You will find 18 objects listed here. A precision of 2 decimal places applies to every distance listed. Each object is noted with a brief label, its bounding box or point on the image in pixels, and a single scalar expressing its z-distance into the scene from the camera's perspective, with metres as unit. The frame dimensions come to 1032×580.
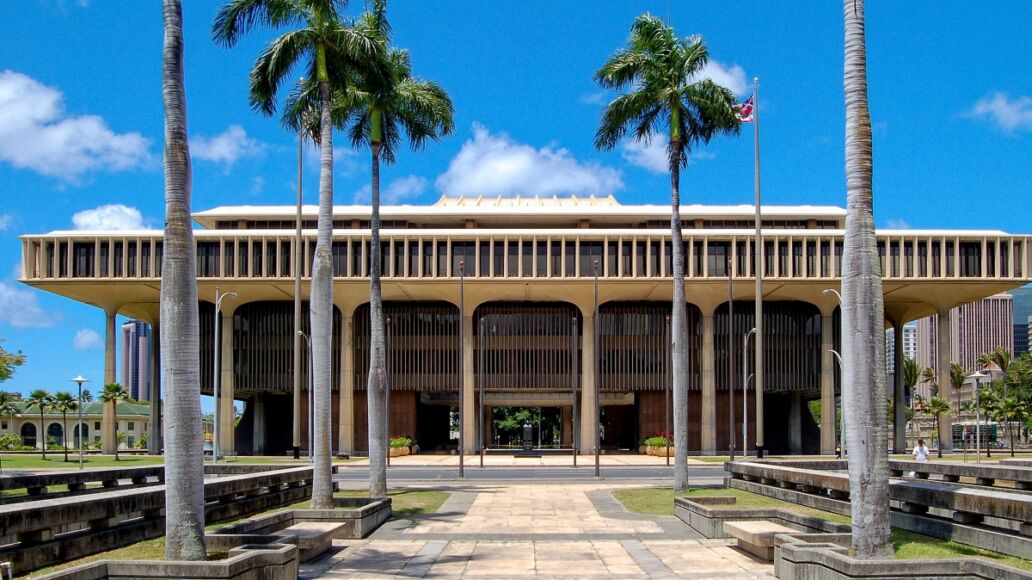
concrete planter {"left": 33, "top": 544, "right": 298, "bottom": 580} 11.33
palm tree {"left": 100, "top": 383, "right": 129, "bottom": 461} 68.81
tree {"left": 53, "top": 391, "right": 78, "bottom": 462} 78.19
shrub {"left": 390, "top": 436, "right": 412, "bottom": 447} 68.44
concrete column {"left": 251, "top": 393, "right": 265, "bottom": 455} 77.69
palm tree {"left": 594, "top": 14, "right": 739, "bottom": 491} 29.53
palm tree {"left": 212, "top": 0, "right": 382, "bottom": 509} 21.97
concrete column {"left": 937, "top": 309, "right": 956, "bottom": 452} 69.44
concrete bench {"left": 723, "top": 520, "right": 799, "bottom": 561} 16.45
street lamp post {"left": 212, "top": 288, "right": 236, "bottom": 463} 47.47
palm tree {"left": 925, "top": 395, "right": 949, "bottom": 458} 69.97
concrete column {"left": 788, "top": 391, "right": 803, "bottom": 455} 77.75
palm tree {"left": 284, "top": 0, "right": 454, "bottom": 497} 26.30
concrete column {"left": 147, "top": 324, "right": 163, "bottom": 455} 71.44
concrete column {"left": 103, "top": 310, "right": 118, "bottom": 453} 70.25
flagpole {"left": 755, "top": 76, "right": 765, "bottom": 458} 46.91
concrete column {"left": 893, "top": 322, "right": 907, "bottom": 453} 74.44
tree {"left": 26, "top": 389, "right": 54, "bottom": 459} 78.75
